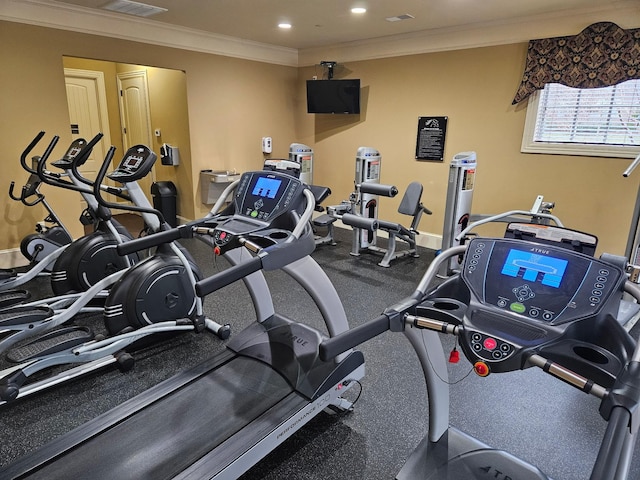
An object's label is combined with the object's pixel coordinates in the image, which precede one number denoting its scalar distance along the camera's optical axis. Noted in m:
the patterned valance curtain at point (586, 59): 3.76
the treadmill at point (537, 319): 1.03
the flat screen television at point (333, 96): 5.80
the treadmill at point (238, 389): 1.75
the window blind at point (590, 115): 3.93
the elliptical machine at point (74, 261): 3.08
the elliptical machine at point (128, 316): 2.44
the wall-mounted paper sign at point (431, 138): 5.18
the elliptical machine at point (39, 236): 3.92
